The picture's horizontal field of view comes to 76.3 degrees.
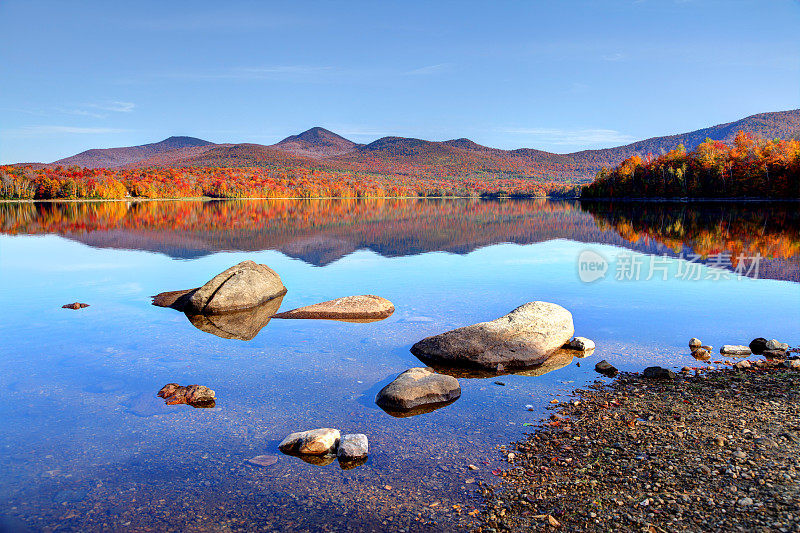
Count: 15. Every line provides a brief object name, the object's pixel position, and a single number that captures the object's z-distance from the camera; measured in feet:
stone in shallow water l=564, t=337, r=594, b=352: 45.83
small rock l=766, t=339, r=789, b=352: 43.83
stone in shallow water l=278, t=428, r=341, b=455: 28.07
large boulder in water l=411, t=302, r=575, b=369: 42.22
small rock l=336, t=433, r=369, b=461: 27.66
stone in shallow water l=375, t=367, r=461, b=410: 34.37
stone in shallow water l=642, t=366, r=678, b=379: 37.68
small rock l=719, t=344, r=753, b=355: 43.45
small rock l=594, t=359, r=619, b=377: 39.63
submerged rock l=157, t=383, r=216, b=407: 35.50
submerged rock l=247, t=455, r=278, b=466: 27.43
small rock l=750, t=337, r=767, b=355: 44.24
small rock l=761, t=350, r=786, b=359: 42.88
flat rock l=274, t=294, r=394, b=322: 59.21
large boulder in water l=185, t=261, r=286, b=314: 62.59
